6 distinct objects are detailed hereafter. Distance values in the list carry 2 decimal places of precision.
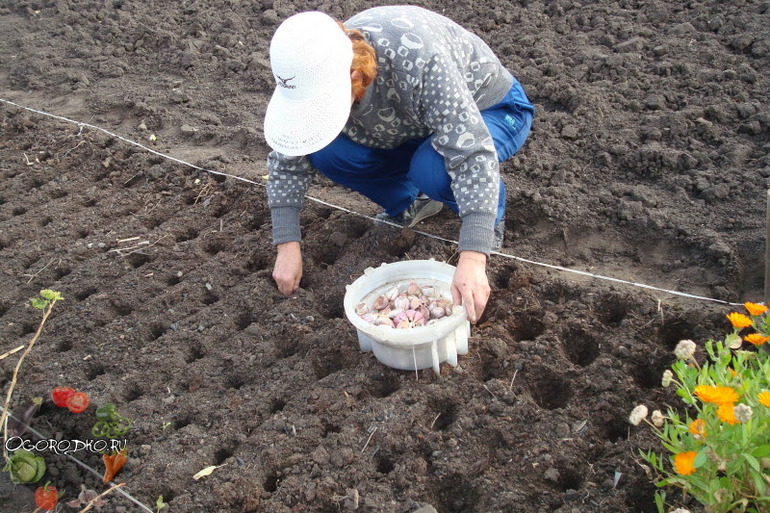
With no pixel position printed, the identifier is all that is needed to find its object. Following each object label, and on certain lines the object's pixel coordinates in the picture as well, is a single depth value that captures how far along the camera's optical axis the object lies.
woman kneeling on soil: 2.01
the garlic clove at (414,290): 2.45
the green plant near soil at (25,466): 2.11
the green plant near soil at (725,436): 1.48
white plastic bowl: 2.18
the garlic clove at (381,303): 2.45
